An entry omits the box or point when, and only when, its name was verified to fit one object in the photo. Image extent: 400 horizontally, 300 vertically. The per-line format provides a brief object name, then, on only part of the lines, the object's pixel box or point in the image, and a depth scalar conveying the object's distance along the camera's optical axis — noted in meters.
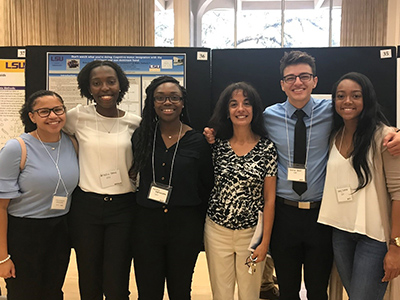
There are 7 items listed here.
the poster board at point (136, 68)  2.81
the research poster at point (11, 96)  2.98
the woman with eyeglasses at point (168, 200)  1.88
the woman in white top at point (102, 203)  1.97
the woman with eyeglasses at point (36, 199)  1.87
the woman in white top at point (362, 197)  1.71
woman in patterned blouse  1.89
